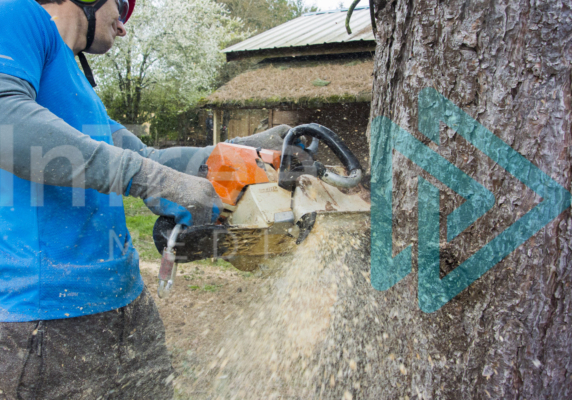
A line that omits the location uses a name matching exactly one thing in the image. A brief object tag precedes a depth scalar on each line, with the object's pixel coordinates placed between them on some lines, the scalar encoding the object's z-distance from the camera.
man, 1.11
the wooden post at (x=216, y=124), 9.59
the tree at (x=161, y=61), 13.69
